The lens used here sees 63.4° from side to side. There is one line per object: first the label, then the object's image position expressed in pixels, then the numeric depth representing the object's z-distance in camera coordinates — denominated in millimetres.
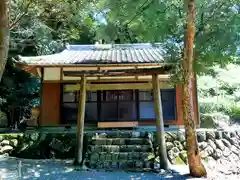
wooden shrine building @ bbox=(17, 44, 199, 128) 6937
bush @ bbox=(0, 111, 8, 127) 9561
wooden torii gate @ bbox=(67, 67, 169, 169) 4608
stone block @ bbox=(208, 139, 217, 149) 5741
